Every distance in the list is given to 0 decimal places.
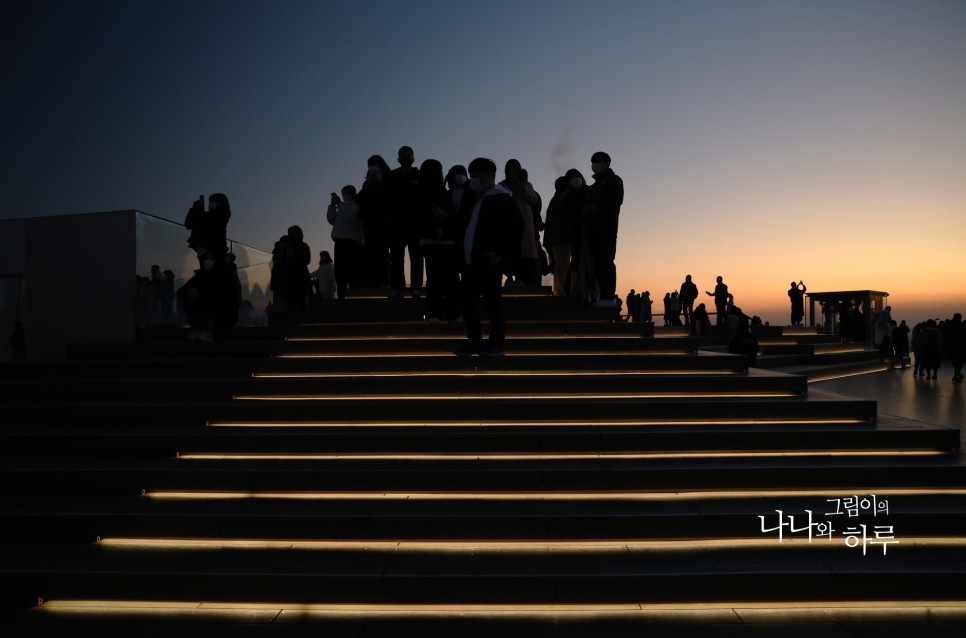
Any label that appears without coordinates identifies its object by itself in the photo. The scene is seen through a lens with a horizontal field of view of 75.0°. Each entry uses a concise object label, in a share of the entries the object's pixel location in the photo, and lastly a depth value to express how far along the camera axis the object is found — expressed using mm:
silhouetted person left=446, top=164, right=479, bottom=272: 7059
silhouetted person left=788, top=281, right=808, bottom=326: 21219
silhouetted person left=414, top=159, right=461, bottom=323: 7543
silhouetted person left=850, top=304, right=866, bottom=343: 20312
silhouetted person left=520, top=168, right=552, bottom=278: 9695
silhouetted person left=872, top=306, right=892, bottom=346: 20438
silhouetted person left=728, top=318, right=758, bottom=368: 12812
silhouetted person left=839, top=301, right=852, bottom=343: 20422
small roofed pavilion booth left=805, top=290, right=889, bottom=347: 20312
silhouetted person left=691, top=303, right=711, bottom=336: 18344
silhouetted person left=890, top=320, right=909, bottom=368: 18516
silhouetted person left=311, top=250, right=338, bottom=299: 13070
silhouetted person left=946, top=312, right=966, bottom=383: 14906
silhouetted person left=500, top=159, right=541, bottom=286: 9445
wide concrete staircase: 3449
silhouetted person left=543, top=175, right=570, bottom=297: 9414
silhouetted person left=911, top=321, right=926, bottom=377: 15984
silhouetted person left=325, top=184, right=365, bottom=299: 9703
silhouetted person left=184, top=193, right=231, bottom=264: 7805
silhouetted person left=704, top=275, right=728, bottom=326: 19016
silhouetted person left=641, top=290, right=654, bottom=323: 21703
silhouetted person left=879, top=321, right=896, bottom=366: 18719
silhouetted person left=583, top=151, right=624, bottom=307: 7965
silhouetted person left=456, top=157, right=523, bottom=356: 6410
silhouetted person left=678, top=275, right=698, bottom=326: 18297
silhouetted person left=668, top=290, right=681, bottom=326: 20938
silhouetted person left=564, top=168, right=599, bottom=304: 8633
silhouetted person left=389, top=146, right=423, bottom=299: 8414
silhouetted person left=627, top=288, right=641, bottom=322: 21953
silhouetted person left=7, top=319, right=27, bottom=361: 9765
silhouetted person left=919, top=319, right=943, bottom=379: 15289
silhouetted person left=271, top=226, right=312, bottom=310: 10727
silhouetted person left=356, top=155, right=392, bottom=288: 8906
